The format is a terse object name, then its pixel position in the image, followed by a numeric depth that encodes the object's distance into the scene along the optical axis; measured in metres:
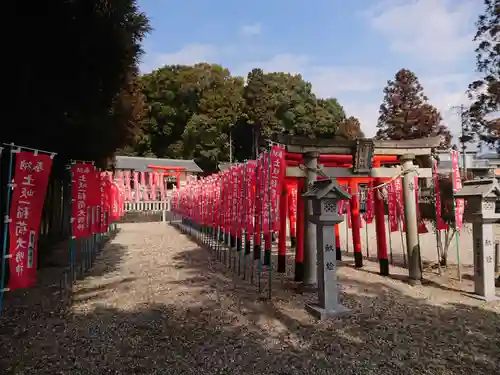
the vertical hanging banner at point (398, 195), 10.68
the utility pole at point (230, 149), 42.41
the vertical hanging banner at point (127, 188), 26.98
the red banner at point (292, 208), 14.34
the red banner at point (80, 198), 8.40
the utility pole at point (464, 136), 19.92
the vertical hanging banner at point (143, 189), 28.69
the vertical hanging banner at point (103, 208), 10.77
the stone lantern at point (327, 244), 6.12
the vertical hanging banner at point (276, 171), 7.36
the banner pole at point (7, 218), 4.86
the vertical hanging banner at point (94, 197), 9.09
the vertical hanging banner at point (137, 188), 28.08
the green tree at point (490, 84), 15.61
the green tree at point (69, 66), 6.31
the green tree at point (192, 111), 43.66
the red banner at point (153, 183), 29.33
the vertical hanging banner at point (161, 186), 29.75
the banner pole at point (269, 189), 7.32
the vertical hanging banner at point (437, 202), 8.75
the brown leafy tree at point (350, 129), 40.72
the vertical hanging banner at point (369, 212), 12.91
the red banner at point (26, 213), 5.31
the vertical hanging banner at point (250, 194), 8.56
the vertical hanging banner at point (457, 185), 8.59
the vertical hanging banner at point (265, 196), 7.63
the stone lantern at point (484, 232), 7.05
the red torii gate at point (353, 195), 8.55
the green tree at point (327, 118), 43.88
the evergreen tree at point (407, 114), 31.86
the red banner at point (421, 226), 9.88
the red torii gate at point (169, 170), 35.03
